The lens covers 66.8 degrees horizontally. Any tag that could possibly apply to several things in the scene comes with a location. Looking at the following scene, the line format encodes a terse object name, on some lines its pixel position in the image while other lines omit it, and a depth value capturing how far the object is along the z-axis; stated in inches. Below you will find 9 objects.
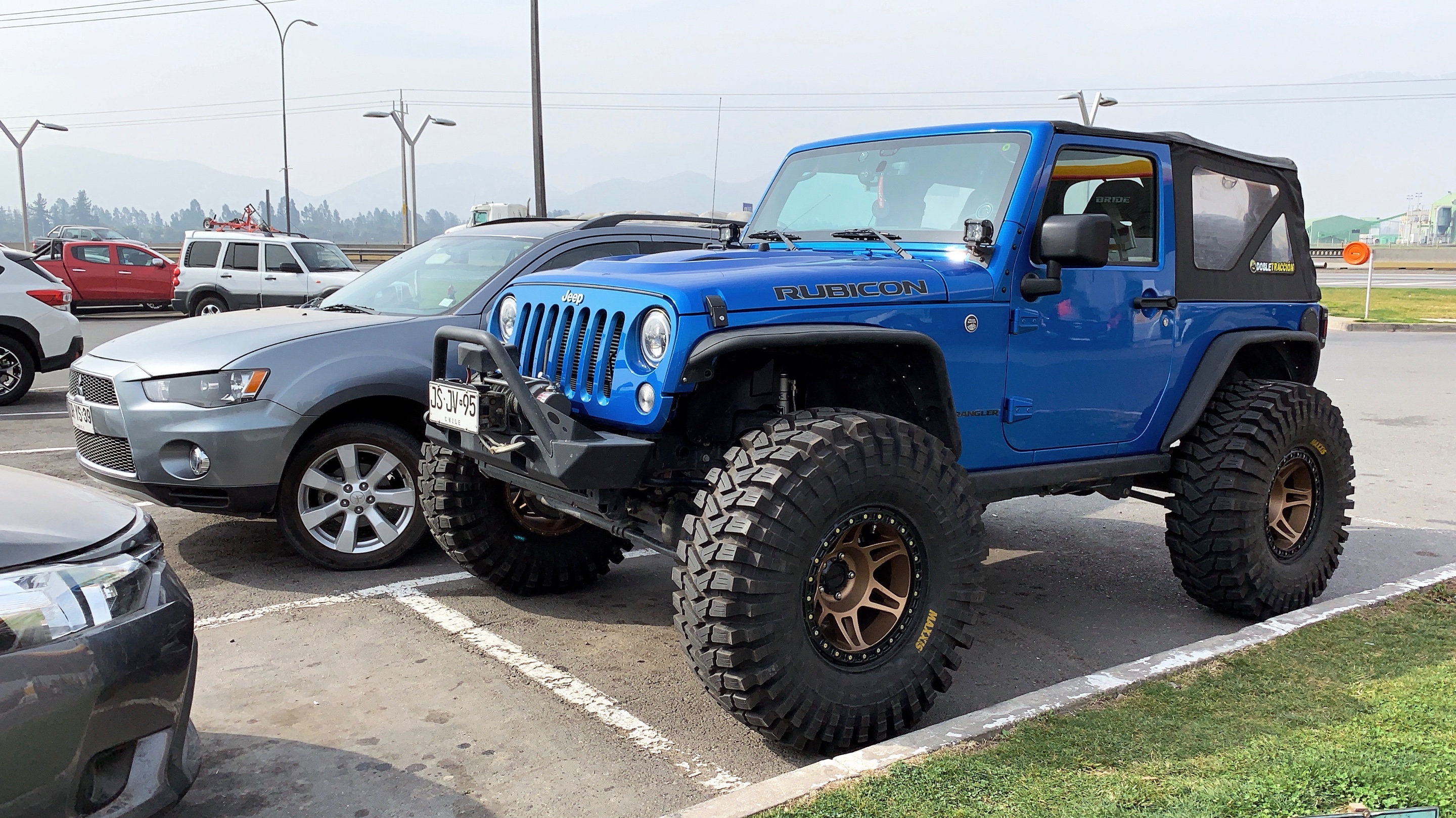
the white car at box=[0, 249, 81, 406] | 437.1
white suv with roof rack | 765.9
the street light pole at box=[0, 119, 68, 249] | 1638.8
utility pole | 893.8
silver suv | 207.3
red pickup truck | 896.9
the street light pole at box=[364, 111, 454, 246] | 1416.0
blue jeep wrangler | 137.9
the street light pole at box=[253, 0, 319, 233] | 1552.7
